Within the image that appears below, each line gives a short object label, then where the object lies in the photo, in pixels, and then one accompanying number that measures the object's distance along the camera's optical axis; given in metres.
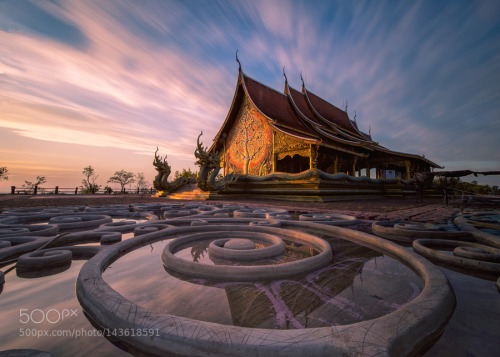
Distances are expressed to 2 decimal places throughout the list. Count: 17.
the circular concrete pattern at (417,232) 2.26
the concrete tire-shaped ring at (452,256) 1.43
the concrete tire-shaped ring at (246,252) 1.63
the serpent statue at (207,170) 8.41
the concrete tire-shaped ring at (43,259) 1.43
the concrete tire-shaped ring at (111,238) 2.01
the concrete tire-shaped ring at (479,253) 1.48
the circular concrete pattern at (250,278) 0.68
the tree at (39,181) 26.16
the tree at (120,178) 35.22
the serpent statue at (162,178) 11.22
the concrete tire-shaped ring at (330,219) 2.91
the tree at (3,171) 26.33
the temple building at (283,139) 10.95
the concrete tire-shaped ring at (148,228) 2.33
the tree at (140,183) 18.91
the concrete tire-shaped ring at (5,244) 1.69
